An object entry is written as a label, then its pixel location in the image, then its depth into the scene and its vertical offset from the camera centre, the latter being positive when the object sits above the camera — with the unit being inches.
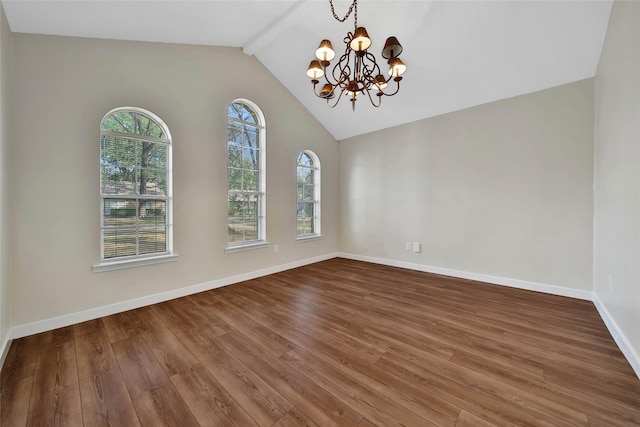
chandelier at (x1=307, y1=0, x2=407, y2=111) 80.0 +51.1
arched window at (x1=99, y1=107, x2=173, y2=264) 108.0 +11.8
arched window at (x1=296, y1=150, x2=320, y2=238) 191.8 +12.5
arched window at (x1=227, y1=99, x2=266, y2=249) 148.6 +22.3
